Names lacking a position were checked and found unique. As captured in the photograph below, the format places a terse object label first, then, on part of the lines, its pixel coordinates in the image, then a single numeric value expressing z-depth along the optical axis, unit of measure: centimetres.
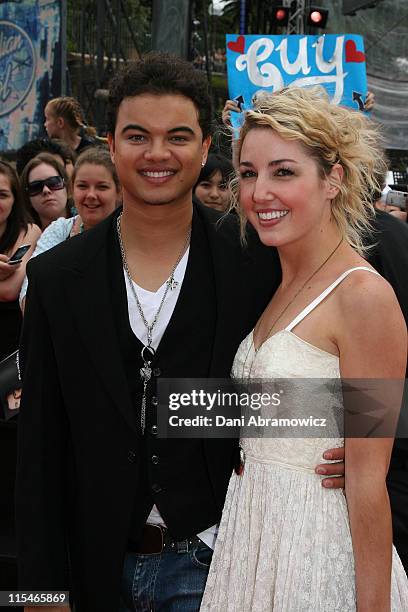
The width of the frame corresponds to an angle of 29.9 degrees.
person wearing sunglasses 474
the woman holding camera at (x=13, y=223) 382
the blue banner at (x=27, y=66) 896
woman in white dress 186
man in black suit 217
